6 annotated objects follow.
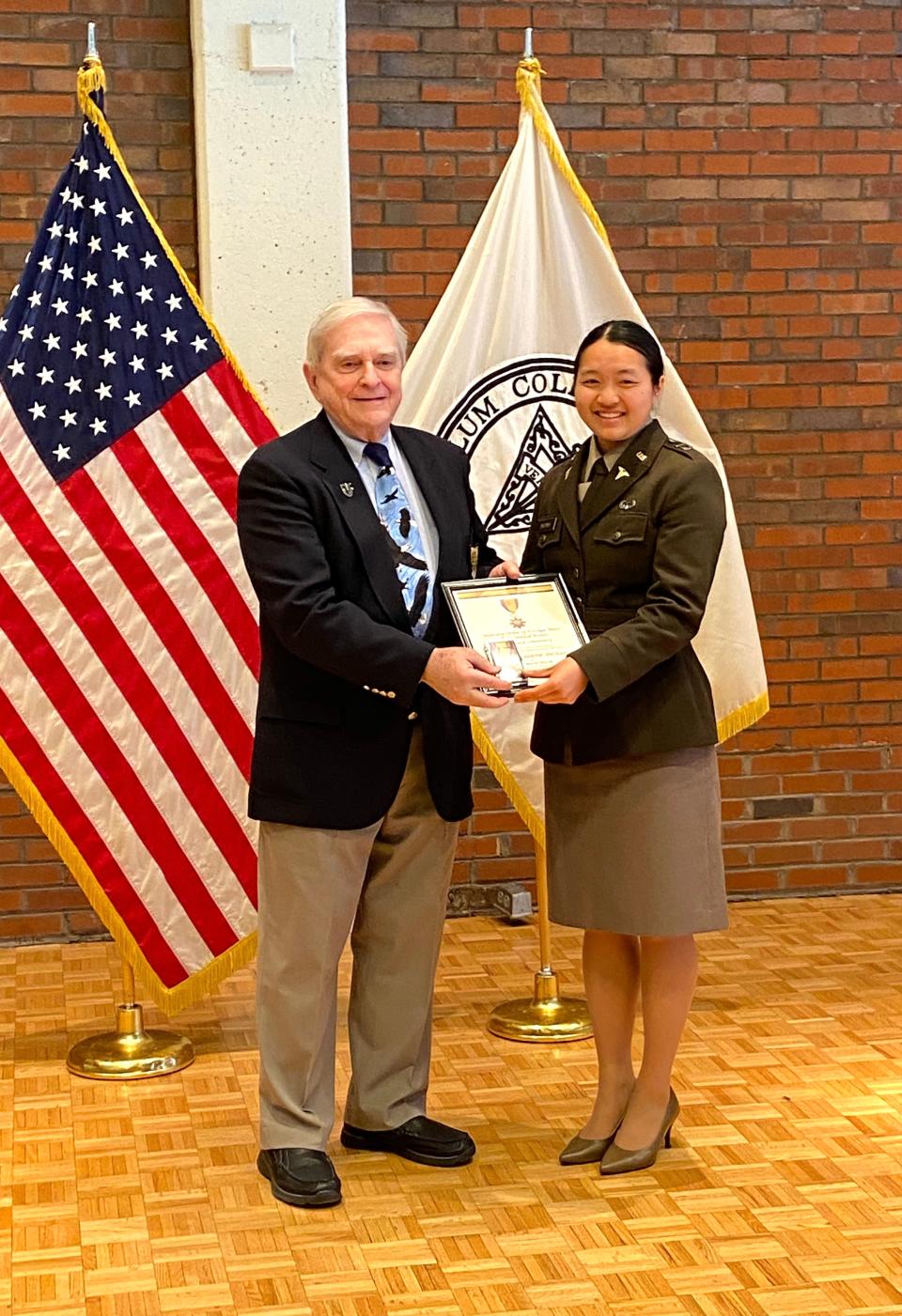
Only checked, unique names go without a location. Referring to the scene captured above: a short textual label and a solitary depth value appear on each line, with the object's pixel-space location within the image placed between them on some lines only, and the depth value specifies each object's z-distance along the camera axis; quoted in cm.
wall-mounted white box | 439
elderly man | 276
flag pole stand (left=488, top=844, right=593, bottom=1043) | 374
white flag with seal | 379
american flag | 356
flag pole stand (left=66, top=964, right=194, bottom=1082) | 357
